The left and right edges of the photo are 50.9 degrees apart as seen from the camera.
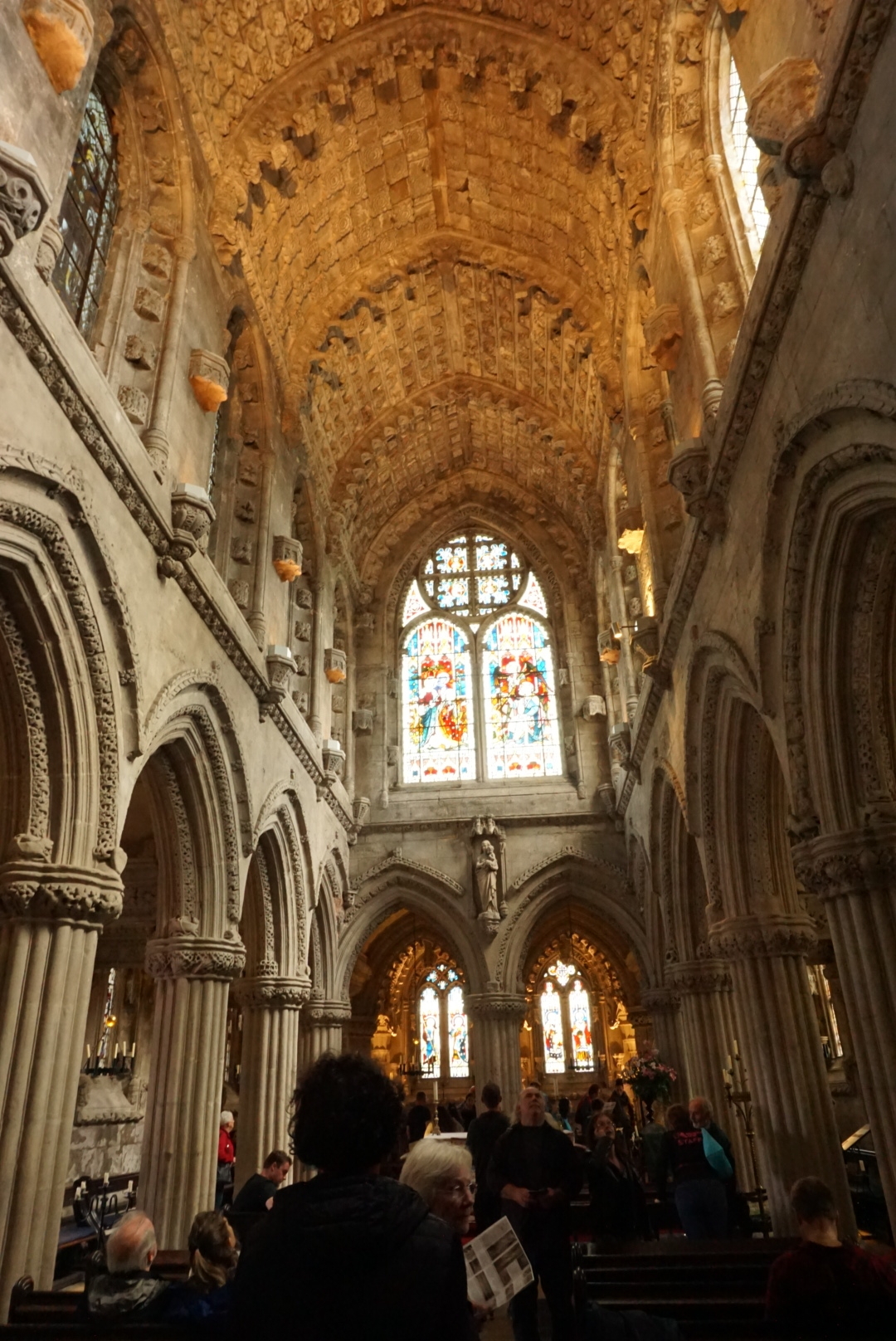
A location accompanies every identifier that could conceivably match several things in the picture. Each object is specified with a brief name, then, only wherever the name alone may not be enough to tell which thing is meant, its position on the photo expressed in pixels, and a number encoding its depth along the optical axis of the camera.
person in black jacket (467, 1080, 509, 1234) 6.59
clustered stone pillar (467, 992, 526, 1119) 16.48
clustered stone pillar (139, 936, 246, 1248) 9.00
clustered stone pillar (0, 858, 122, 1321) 6.10
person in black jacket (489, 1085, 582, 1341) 4.69
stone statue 17.00
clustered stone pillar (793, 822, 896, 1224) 6.08
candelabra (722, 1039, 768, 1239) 10.18
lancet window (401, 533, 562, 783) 19.30
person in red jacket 10.91
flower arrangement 11.83
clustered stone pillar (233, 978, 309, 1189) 12.38
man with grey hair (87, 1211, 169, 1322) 3.68
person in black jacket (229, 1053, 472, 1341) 1.71
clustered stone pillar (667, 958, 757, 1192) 12.05
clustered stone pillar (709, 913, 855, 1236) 8.37
